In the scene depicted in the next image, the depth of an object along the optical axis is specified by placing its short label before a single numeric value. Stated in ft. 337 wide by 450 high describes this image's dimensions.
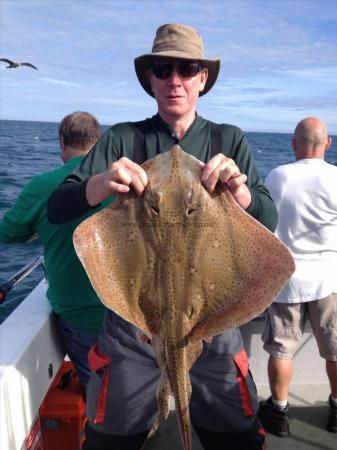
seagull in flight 48.14
